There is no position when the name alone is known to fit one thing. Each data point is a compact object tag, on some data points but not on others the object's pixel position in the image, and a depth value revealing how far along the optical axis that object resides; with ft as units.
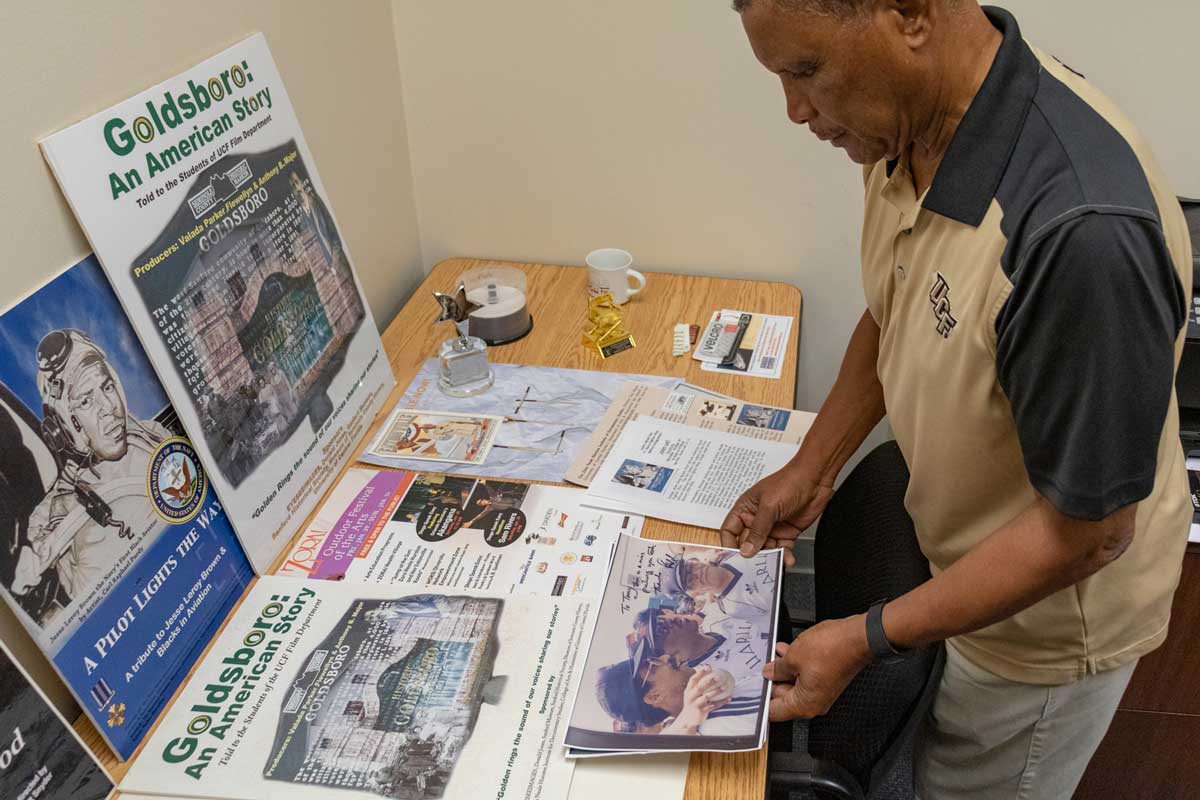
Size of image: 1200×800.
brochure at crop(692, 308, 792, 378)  5.30
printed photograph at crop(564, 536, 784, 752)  3.10
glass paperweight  5.02
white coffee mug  5.90
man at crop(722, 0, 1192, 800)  2.45
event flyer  3.79
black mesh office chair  3.53
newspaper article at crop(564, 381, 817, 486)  4.66
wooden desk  5.18
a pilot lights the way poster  2.88
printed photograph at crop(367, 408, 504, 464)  4.58
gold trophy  5.49
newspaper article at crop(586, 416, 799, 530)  4.19
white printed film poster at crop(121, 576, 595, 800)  3.04
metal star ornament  5.26
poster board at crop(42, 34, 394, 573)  3.30
